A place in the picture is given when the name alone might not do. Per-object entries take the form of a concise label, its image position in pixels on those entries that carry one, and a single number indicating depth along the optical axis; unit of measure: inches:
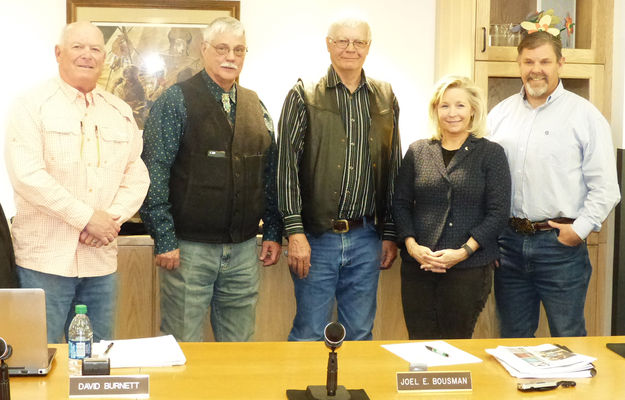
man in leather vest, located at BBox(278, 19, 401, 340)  121.1
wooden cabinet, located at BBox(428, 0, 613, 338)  148.2
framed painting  173.0
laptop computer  70.7
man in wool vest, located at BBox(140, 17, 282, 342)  116.3
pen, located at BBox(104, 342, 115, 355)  81.7
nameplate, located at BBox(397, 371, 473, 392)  73.2
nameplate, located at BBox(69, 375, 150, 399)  69.4
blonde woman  116.6
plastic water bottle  77.3
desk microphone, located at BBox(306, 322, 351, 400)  69.7
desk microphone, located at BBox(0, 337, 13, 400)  64.0
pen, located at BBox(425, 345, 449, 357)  84.3
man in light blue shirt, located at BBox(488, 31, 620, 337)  123.3
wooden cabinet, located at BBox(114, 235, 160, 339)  135.9
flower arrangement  144.6
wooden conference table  72.2
